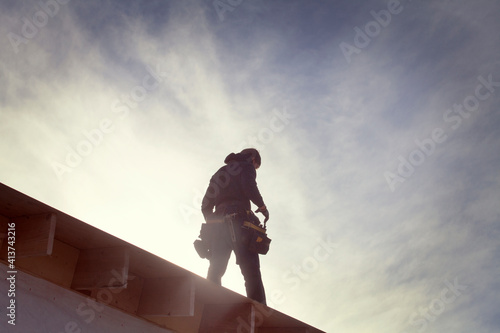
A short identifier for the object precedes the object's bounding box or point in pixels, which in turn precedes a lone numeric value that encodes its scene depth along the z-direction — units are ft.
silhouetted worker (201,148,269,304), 16.70
